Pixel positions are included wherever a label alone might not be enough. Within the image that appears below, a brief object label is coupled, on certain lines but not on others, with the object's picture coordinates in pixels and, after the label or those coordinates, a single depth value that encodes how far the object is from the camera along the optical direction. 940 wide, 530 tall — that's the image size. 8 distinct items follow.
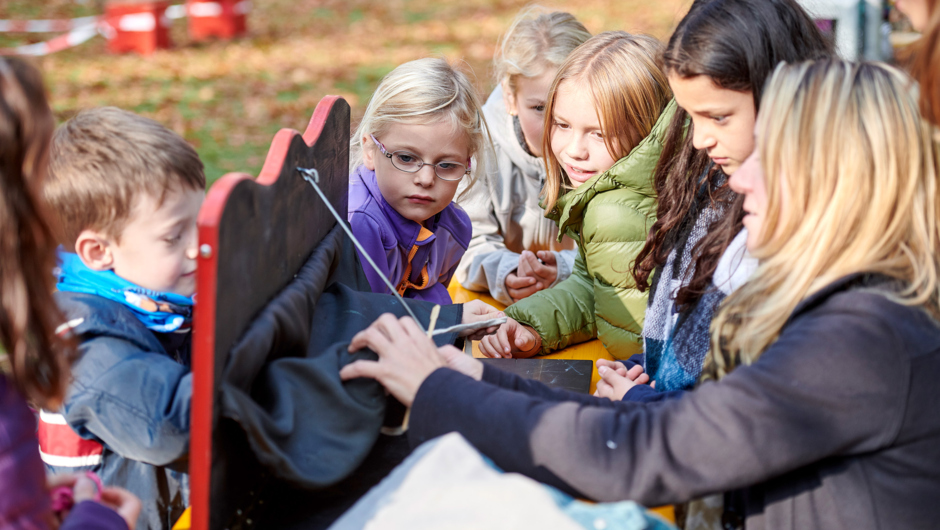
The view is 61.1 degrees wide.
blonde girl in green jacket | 2.53
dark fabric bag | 1.36
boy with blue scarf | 1.60
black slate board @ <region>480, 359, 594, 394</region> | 2.15
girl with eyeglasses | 2.57
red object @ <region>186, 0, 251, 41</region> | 11.46
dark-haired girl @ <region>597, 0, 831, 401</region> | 1.99
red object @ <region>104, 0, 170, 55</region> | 10.27
